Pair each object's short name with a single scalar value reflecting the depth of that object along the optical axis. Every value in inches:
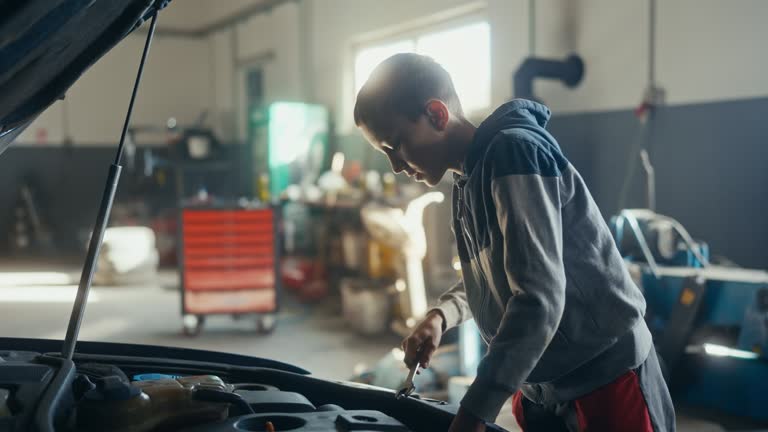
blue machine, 118.0
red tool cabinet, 188.9
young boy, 36.5
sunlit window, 209.5
